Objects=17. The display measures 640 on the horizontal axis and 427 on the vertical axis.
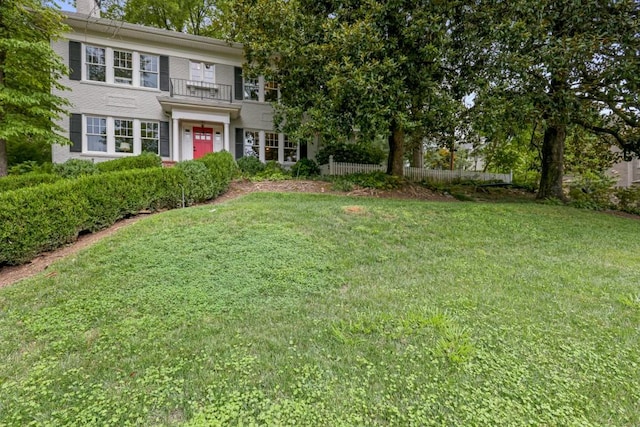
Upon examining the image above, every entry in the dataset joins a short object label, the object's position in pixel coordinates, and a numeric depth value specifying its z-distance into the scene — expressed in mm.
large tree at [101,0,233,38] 18688
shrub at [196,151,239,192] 8680
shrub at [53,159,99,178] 9075
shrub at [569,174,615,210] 10430
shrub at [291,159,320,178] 13107
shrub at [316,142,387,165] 14305
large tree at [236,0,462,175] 8570
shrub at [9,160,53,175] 9998
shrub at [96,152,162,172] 9211
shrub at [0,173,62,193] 7422
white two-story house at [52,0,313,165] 12156
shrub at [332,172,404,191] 10344
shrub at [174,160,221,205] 7820
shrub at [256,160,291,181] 11305
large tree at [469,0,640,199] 8102
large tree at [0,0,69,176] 8328
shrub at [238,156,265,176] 12414
